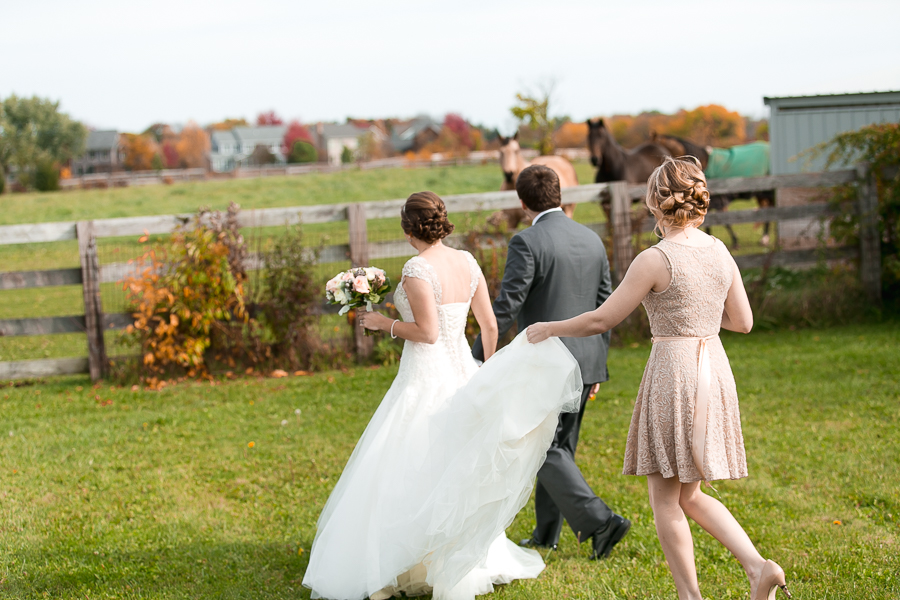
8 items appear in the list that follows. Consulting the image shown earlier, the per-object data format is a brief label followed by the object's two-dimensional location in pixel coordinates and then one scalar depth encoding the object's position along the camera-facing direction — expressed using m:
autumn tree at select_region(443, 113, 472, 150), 78.29
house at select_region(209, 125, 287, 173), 113.25
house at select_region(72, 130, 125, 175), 88.06
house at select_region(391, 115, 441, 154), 98.50
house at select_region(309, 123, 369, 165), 110.19
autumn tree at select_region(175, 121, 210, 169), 90.19
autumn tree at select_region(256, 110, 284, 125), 123.88
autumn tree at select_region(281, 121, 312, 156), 107.76
